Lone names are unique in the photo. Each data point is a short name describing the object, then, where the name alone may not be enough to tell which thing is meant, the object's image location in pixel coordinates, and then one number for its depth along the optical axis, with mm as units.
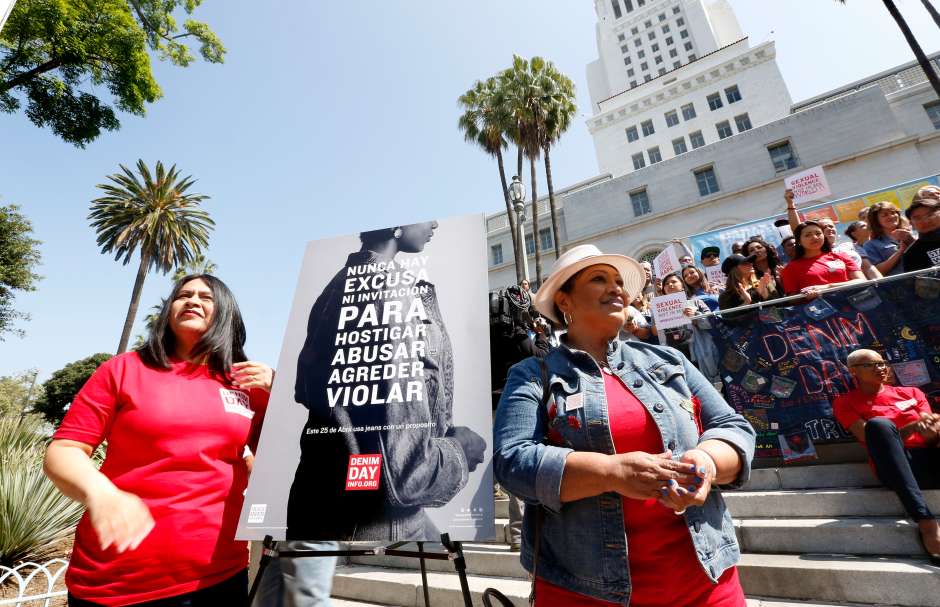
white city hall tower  28969
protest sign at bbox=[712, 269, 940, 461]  3510
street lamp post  8336
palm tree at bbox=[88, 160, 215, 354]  26047
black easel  1610
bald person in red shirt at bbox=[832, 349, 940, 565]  2807
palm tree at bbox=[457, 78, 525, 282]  18125
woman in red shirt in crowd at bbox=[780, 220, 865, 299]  4457
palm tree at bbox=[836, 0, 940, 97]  10098
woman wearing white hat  1255
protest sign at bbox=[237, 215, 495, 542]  1702
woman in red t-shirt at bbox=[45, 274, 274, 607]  1348
